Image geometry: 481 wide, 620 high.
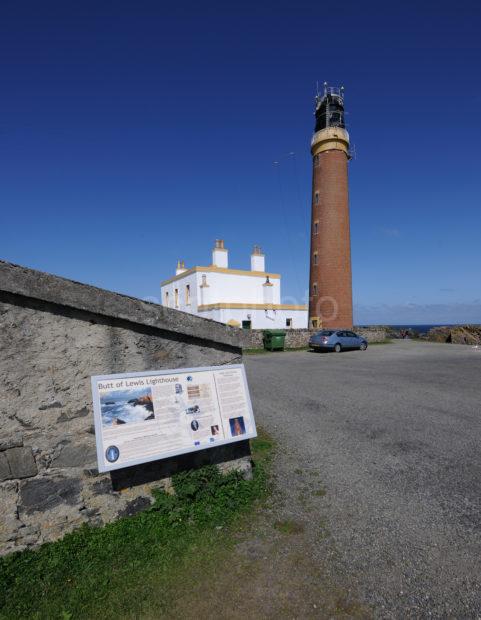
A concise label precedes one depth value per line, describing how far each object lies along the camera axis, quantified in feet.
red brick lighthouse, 93.20
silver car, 74.02
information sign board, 11.25
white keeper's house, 100.53
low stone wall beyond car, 81.20
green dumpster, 76.23
